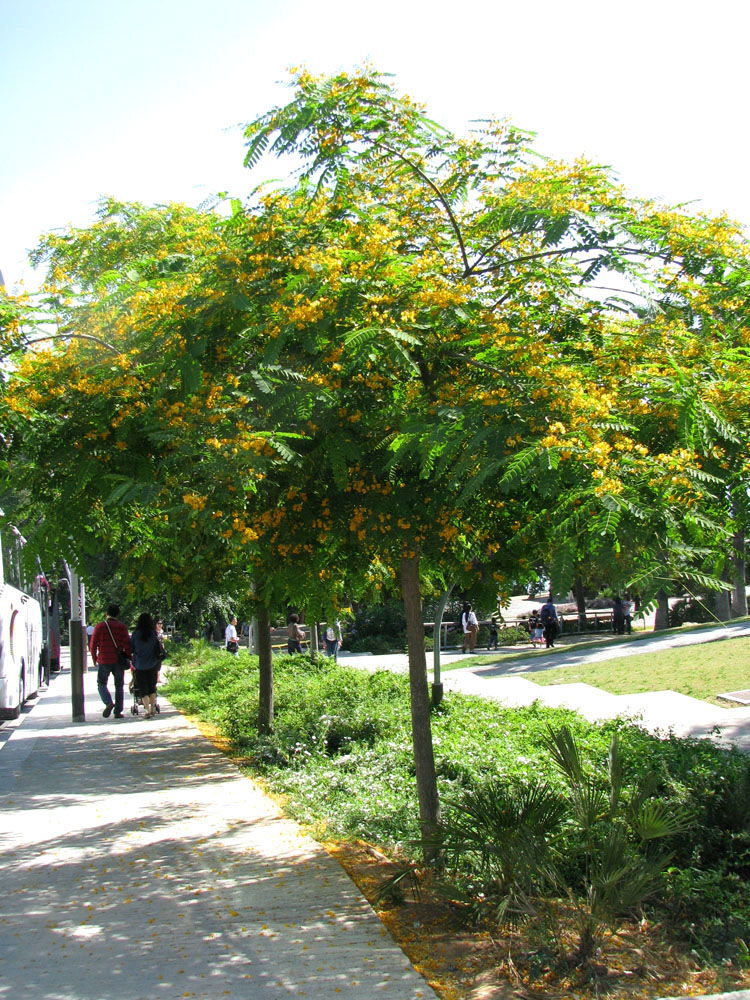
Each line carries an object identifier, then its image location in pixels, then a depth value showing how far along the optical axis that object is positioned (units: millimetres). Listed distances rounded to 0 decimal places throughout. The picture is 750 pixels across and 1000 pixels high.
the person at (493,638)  29528
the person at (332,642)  22708
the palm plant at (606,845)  4539
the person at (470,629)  27875
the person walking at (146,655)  14648
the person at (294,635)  22359
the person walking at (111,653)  15212
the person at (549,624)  26922
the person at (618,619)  27641
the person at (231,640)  25453
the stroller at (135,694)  15180
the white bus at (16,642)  14398
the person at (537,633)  28688
